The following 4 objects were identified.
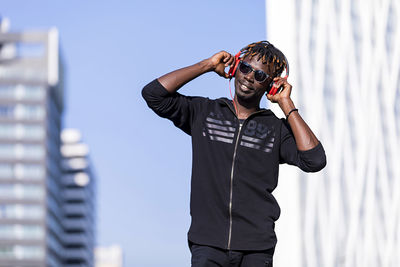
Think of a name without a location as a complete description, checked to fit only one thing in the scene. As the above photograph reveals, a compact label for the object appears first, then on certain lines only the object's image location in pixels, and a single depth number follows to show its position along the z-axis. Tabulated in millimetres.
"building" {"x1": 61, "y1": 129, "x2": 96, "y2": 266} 128375
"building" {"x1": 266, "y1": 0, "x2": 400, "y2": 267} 45969
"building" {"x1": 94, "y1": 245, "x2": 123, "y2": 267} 172375
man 3785
